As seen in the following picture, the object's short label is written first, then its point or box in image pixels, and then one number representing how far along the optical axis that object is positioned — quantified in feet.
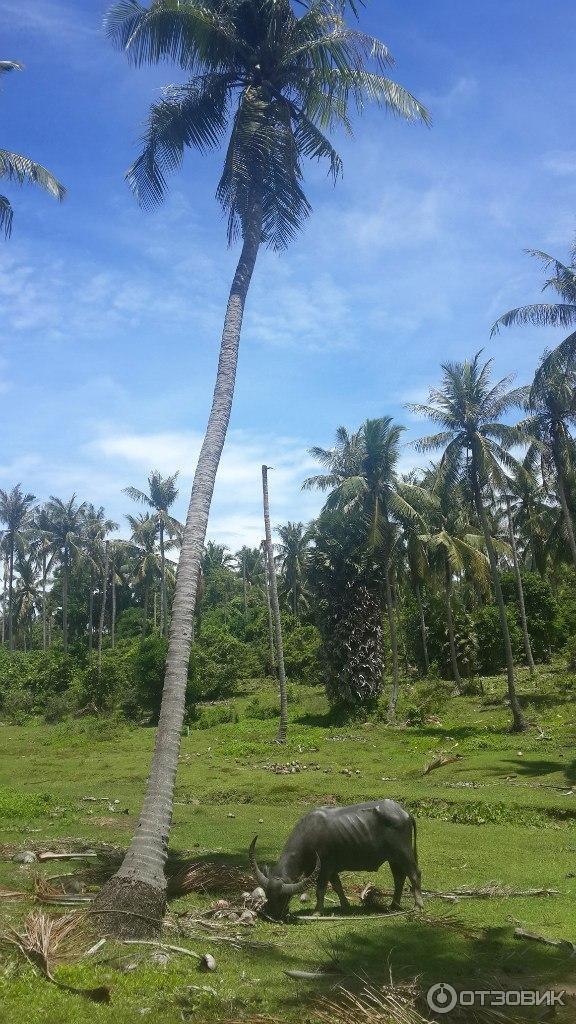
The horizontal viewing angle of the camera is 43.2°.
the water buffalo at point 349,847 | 27.32
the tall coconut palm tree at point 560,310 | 79.97
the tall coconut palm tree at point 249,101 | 37.93
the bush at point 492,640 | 139.95
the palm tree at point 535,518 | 135.03
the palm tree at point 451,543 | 114.21
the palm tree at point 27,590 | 218.18
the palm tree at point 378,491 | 102.68
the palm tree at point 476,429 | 93.97
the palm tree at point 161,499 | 161.48
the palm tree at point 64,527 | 176.14
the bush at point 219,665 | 132.16
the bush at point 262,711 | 113.60
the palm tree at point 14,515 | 195.00
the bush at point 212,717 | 109.19
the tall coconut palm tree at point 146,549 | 182.19
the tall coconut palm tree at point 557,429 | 93.09
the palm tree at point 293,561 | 191.62
